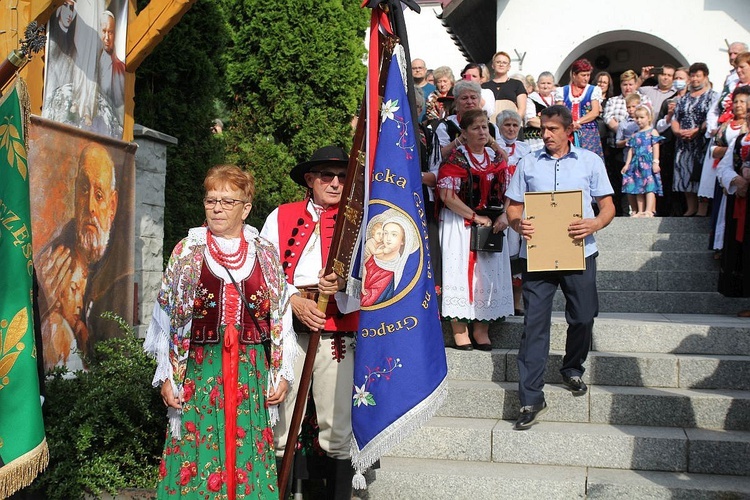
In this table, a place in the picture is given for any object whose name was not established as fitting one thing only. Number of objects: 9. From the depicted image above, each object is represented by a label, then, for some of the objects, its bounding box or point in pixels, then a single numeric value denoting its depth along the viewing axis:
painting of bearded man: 5.51
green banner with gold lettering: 3.50
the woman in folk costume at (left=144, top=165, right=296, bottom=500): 4.27
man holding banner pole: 4.69
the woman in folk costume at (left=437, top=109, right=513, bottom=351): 7.17
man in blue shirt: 5.99
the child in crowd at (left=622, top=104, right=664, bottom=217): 11.32
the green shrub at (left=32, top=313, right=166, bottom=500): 4.88
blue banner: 4.30
